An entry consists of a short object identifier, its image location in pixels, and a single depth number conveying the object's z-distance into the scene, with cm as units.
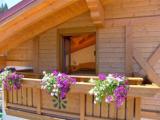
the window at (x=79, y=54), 558
